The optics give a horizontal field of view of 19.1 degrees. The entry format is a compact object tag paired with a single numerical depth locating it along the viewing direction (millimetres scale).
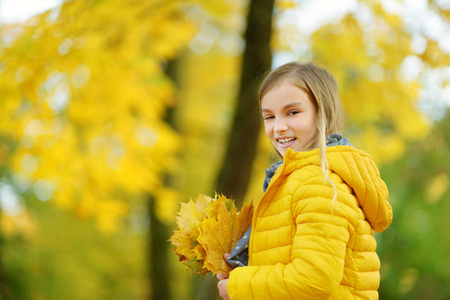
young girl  2545
